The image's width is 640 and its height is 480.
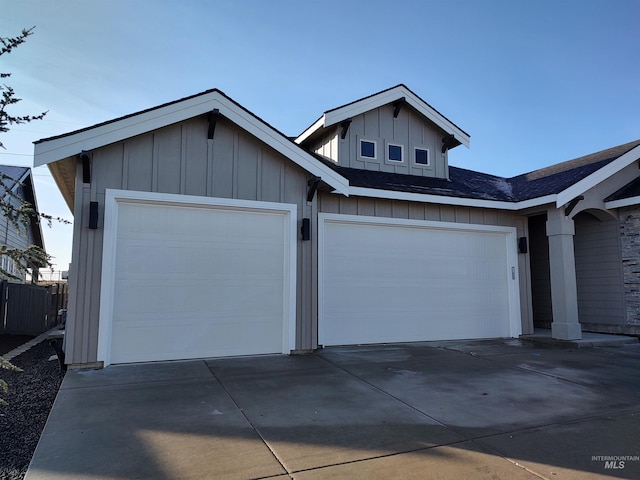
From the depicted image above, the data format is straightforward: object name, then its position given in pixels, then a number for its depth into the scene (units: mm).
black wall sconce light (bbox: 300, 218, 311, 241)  7070
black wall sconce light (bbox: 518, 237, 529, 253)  9359
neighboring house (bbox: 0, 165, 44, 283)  14914
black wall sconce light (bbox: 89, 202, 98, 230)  5750
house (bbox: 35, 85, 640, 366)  6000
